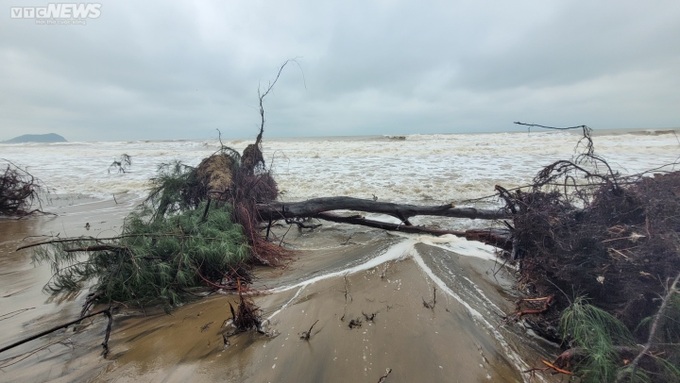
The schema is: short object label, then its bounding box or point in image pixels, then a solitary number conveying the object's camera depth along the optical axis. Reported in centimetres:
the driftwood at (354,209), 567
